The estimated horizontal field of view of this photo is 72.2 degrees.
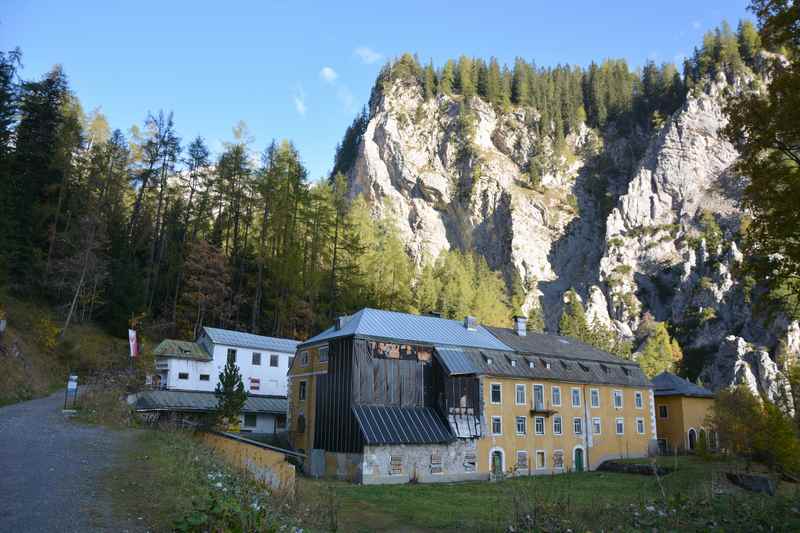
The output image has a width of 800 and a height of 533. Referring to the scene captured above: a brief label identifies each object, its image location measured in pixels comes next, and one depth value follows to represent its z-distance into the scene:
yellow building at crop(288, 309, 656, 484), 31.61
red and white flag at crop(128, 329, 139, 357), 37.81
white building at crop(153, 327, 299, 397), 41.62
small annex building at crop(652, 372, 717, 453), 50.41
